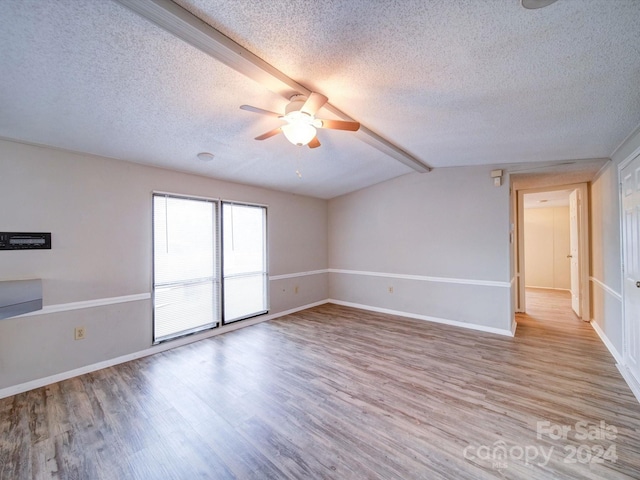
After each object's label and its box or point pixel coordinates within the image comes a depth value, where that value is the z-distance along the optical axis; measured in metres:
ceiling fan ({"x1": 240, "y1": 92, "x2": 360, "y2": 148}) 1.99
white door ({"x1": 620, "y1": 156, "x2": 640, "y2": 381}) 2.42
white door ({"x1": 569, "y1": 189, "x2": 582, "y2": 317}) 4.49
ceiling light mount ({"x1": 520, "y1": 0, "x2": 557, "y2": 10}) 1.24
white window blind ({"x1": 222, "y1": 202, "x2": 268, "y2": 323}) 4.26
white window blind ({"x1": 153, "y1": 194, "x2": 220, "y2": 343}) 3.50
